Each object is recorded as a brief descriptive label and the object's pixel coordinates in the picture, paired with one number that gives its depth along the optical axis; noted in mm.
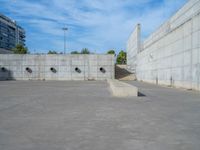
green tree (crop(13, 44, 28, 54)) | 47834
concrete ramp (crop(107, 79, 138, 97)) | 8770
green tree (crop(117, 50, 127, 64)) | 55650
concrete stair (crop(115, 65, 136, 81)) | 29697
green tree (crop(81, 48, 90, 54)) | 60864
